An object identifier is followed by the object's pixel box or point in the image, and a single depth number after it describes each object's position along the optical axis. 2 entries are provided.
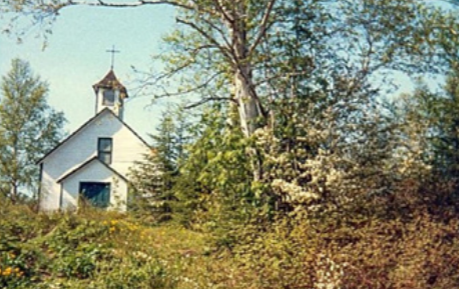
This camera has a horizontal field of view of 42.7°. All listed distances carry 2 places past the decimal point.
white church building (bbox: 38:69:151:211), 25.09
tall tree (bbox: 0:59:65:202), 27.61
